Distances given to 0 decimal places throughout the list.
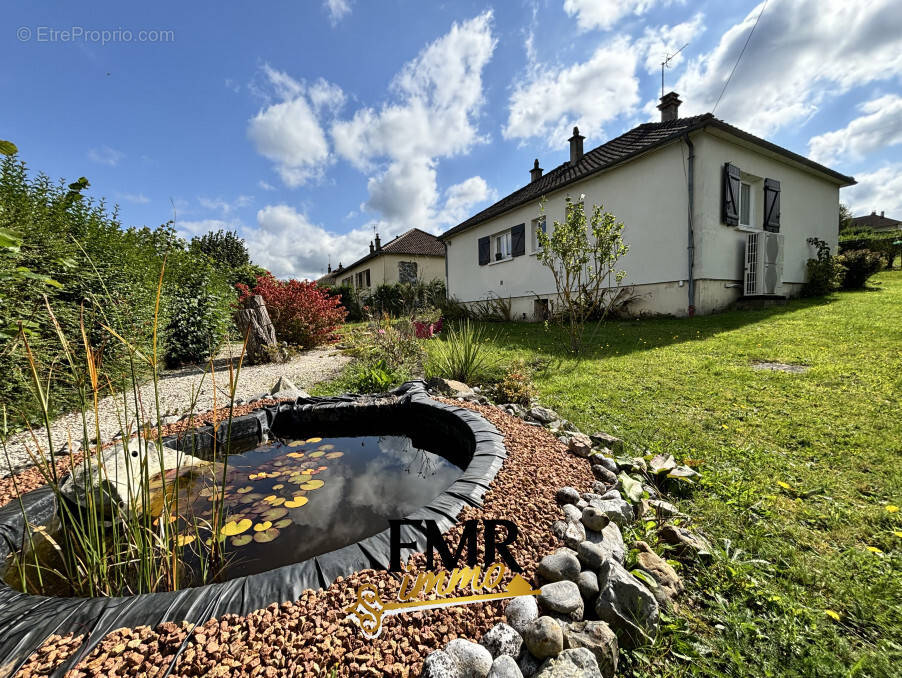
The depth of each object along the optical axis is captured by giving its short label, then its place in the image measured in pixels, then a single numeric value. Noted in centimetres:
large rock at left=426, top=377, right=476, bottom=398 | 362
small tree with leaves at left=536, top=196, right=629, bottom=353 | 494
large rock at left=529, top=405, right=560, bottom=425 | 291
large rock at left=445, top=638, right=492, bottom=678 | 95
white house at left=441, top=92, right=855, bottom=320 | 699
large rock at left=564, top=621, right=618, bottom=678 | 104
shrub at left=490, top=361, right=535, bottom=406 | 346
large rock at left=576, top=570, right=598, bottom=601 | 122
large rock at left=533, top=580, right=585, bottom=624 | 113
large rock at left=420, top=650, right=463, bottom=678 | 93
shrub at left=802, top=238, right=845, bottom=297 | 842
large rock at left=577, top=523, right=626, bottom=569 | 138
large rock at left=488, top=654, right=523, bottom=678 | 93
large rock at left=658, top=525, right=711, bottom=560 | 150
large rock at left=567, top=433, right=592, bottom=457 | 225
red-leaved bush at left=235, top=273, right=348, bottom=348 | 731
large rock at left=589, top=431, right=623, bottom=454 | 244
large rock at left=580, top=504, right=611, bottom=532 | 150
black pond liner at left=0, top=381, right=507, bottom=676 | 98
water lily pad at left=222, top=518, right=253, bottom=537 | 178
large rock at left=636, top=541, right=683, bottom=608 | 127
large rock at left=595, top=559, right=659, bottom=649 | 114
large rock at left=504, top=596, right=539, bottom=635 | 108
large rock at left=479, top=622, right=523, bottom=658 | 102
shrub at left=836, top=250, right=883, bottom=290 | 869
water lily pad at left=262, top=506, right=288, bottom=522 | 191
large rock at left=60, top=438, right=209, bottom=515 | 123
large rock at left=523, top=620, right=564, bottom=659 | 99
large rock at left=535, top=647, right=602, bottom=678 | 95
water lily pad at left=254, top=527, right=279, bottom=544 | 173
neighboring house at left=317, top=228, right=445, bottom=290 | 1948
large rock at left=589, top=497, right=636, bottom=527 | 164
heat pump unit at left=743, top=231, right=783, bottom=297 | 746
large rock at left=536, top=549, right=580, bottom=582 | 125
